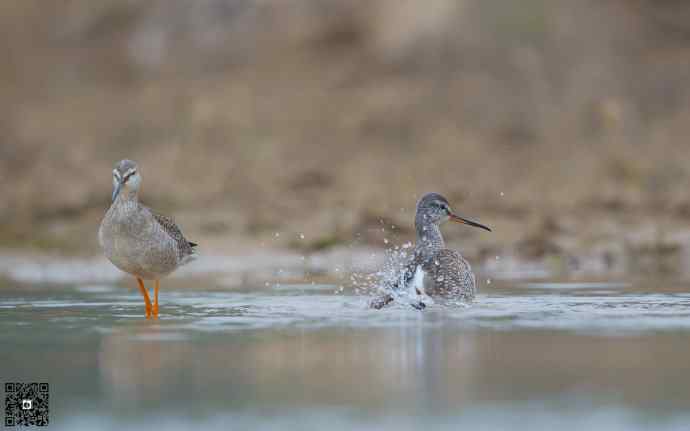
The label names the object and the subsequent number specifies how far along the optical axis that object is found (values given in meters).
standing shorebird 18.08
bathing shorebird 18.00
